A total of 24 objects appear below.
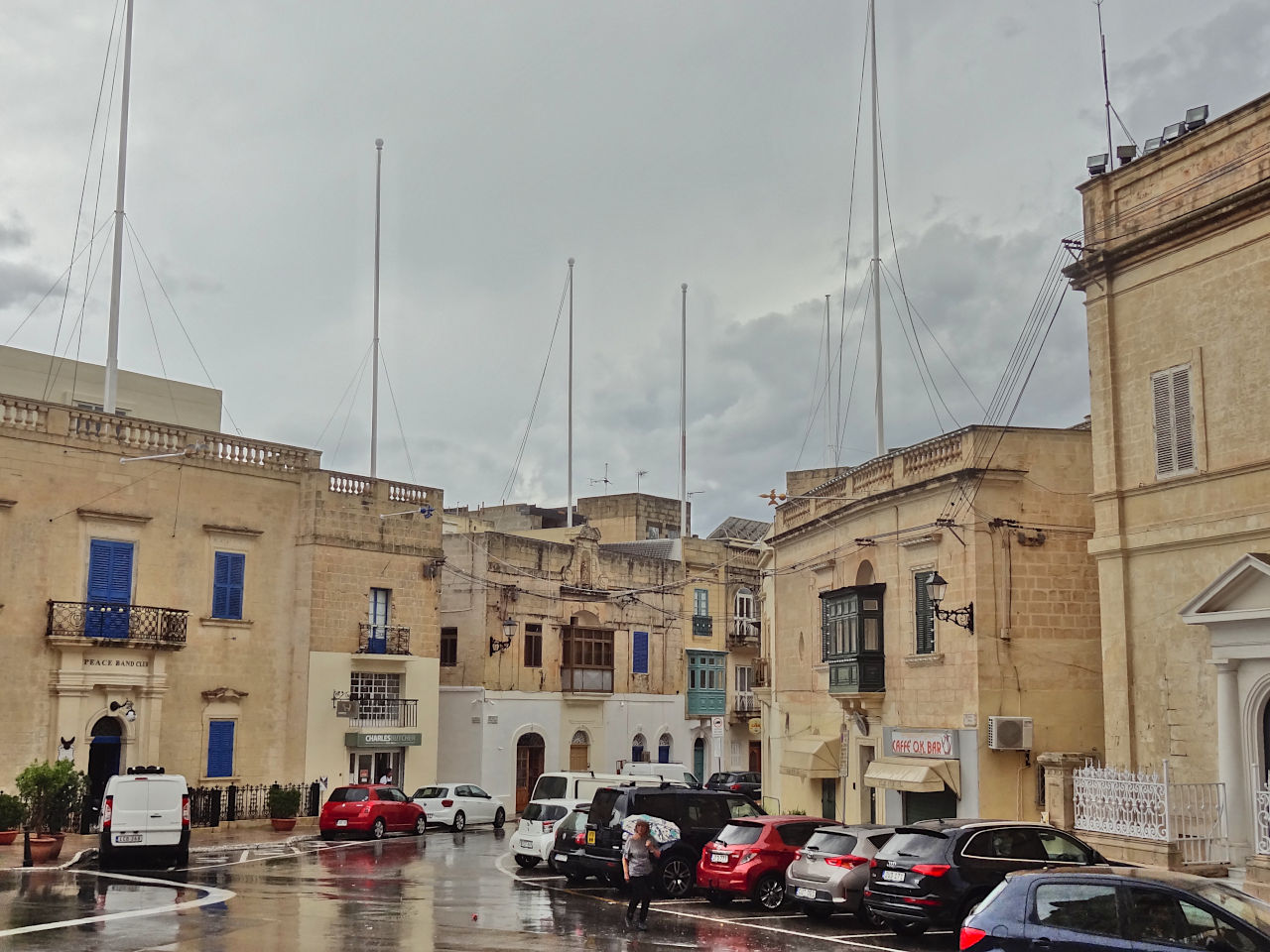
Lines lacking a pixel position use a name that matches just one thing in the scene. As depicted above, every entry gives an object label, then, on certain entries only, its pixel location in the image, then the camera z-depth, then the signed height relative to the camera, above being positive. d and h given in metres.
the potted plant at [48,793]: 27.20 -2.20
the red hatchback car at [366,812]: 32.66 -3.05
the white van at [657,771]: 38.29 -2.30
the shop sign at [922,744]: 24.72 -0.95
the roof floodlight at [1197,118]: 19.59 +8.58
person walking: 17.72 -2.46
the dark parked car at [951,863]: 15.86 -2.07
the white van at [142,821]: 24.08 -2.43
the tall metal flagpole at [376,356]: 42.28 +10.81
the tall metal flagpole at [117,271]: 32.69 +10.28
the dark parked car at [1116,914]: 10.48 -1.79
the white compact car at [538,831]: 25.16 -2.67
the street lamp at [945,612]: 24.44 +1.56
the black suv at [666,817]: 21.22 -2.18
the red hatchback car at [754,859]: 19.42 -2.45
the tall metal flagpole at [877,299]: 31.83 +9.79
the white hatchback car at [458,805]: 36.31 -3.20
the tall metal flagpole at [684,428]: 55.97 +11.43
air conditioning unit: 23.75 -0.69
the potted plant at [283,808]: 33.91 -3.05
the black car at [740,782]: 42.00 -3.05
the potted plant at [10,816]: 28.06 -2.75
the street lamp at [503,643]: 44.83 +1.64
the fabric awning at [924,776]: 24.48 -1.53
